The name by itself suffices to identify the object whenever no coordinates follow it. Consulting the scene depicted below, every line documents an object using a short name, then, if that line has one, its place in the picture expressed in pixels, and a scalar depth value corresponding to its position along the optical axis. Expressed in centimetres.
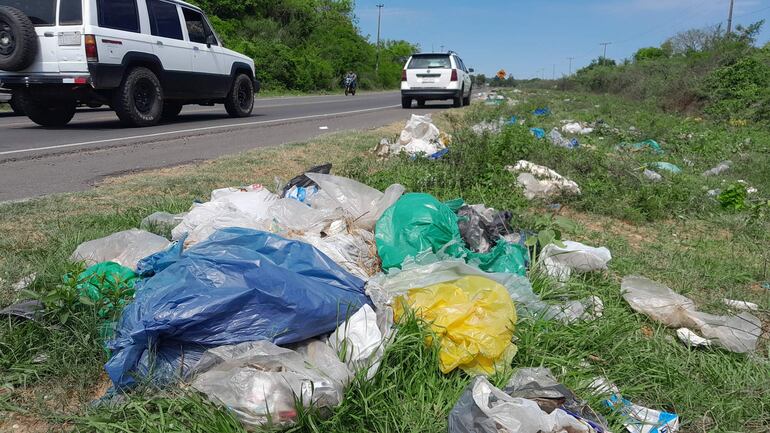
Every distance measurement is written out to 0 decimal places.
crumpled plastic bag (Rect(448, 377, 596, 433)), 178
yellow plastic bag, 228
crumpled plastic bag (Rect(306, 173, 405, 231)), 366
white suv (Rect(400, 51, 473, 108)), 1622
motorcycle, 3262
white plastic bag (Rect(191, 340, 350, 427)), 187
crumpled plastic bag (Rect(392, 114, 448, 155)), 699
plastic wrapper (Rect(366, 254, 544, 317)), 263
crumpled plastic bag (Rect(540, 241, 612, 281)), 336
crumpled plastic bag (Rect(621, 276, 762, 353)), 279
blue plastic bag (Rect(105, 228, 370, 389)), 210
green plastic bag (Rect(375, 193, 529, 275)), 317
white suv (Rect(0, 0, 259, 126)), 822
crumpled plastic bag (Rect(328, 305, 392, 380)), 214
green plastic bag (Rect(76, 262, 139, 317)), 243
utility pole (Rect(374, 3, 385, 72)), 5194
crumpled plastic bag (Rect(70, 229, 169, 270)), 295
